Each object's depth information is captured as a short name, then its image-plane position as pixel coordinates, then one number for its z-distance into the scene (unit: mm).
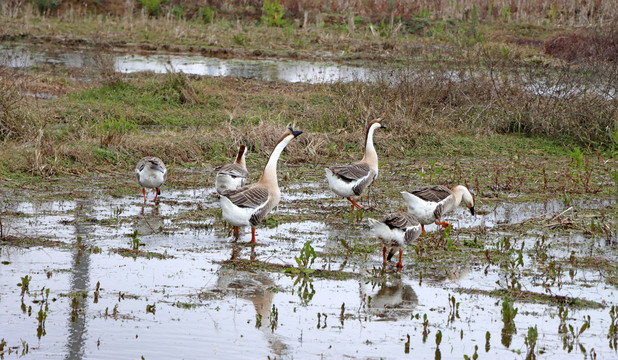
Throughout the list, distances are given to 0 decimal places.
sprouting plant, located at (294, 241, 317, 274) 16406
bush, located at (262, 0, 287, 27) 80937
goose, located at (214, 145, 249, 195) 22328
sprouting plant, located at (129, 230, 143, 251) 18150
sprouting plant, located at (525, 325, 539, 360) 12656
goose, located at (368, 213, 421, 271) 16906
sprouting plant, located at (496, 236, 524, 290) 16312
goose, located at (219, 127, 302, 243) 18594
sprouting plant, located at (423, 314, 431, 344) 13612
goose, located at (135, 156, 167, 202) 23047
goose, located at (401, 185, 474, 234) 19766
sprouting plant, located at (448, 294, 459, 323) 14453
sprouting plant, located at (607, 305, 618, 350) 13281
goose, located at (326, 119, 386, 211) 22609
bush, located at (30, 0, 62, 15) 83750
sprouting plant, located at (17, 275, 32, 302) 14880
